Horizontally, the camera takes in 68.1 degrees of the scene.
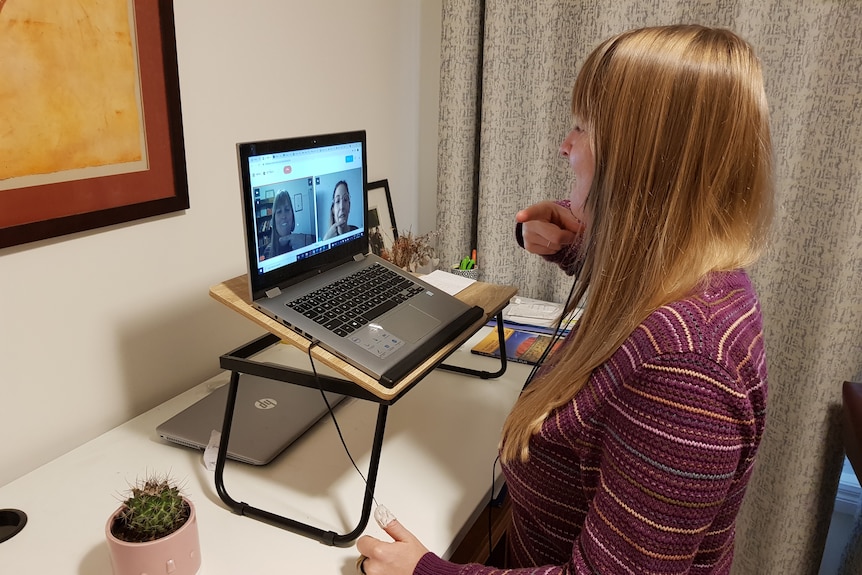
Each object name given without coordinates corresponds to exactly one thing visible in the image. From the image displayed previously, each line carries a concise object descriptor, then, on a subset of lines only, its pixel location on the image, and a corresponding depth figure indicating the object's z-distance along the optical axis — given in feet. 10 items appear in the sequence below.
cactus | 2.49
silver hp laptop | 3.45
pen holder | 5.89
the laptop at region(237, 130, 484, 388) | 2.95
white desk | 2.79
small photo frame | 5.65
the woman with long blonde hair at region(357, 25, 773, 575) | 2.08
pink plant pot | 2.44
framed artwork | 3.02
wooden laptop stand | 2.79
